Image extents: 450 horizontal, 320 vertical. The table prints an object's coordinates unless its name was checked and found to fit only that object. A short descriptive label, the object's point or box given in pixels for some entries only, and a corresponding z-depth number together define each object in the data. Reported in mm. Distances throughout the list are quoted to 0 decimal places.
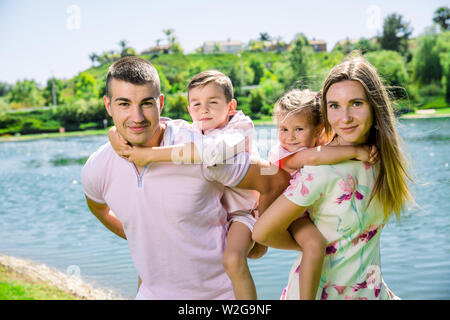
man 1898
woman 1765
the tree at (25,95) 60219
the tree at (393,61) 39969
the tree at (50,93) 60000
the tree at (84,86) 59025
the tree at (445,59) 39250
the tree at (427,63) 42188
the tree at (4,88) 71044
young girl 1783
